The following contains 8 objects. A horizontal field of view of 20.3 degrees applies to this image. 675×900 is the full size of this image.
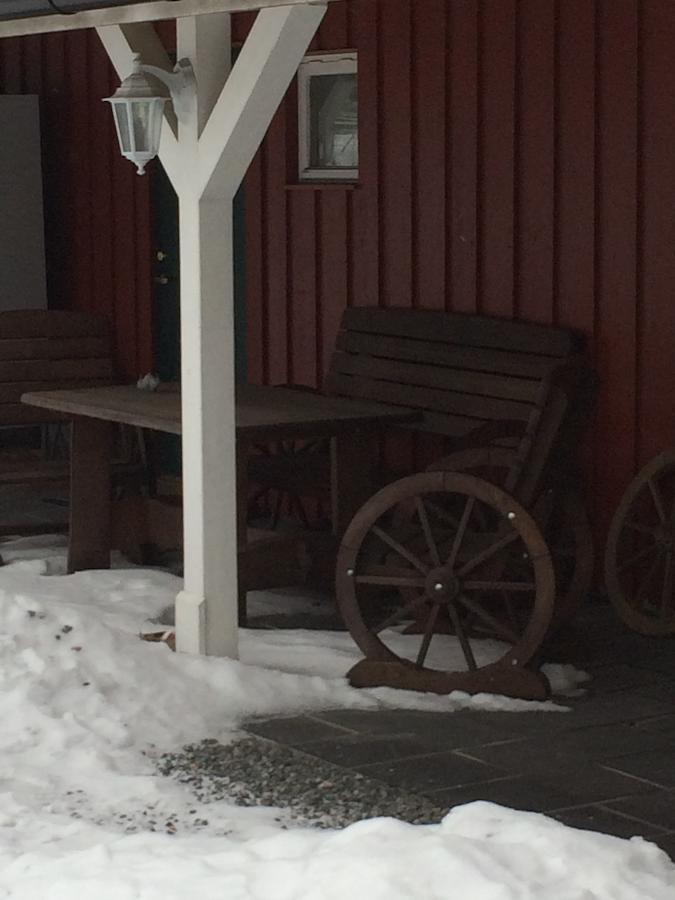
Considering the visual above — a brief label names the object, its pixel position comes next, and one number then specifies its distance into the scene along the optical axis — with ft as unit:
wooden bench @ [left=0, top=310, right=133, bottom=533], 31.60
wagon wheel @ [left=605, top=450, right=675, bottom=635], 24.99
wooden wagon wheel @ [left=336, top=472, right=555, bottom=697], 21.58
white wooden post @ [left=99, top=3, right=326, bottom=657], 21.52
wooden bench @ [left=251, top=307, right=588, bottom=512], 25.93
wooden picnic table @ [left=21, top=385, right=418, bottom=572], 24.86
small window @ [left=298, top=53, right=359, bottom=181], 31.30
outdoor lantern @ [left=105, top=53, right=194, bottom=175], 21.59
